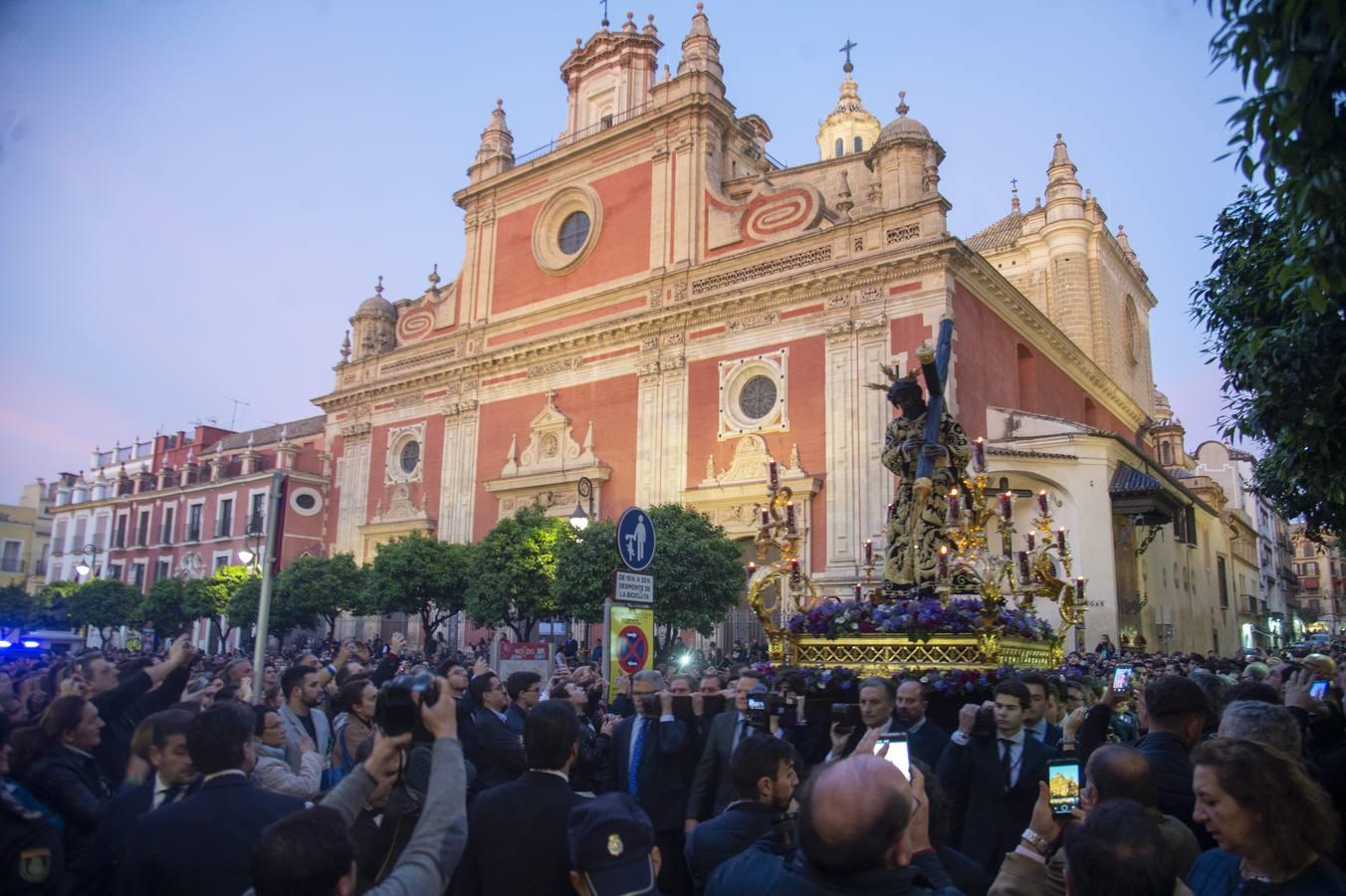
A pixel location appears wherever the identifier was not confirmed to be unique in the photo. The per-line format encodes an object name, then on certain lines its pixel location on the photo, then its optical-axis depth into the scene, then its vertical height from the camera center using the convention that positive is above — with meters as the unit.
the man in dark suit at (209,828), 2.97 -0.64
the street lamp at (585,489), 25.89 +3.37
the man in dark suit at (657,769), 6.05 -0.90
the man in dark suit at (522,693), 6.46 -0.47
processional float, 7.43 +0.38
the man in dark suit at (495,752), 5.47 -0.72
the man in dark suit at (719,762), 5.69 -0.79
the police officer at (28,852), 3.55 -0.84
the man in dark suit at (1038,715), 5.98 -0.52
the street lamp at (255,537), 35.71 +2.81
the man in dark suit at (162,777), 3.84 -0.63
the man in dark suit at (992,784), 4.84 -0.76
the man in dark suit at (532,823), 3.45 -0.70
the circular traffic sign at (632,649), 8.73 -0.25
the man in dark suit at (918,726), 5.57 -0.56
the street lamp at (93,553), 46.66 +2.72
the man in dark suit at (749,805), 3.67 -0.68
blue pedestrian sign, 8.49 +0.69
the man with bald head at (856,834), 2.39 -0.50
